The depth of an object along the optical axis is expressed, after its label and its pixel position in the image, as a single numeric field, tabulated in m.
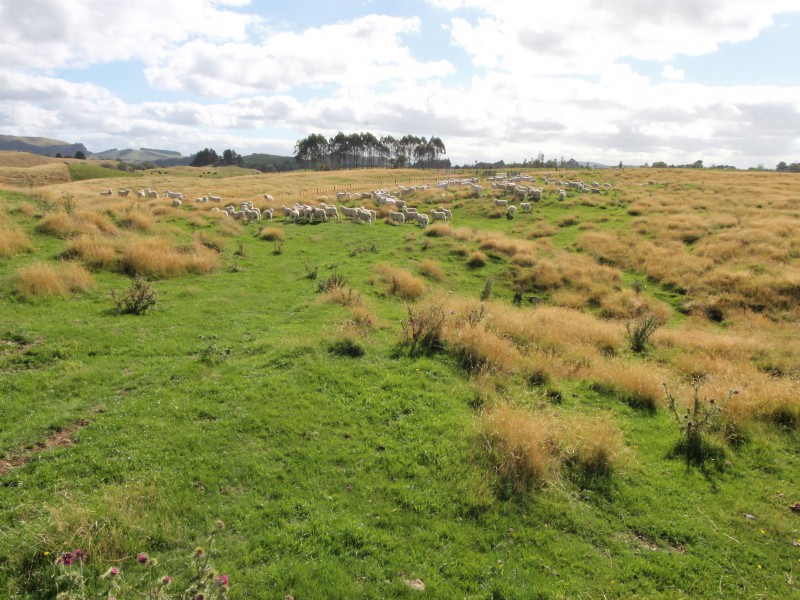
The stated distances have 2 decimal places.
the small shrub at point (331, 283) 17.12
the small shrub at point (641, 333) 14.33
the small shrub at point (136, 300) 13.16
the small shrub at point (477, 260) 24.20
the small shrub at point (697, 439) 8.39
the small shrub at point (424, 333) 11.99
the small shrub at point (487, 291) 19.45
